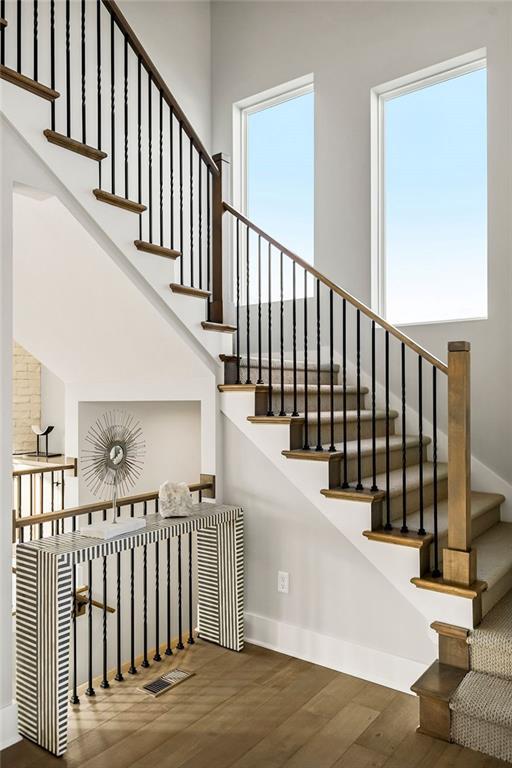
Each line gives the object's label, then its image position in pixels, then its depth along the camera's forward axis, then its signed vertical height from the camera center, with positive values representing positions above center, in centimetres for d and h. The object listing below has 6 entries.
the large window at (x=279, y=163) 521 +205
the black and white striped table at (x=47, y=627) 245 -103
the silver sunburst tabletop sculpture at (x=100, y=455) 473 -52
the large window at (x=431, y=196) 419 +142
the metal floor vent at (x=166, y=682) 295 -153
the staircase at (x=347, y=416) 261 -19
